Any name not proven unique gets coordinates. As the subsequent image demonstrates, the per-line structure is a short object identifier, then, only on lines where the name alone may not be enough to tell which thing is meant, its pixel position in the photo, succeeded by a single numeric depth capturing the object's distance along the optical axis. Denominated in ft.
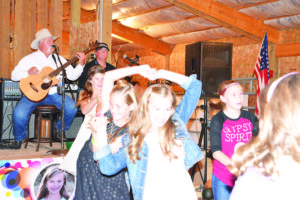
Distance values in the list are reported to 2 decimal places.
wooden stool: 13.00
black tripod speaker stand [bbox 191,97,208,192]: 11.75
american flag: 18.62
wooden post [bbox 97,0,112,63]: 16.52
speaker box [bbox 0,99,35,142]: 14.85
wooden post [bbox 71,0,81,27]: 20.08
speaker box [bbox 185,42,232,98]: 14.14
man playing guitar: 13.21
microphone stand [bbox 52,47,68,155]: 11.64
